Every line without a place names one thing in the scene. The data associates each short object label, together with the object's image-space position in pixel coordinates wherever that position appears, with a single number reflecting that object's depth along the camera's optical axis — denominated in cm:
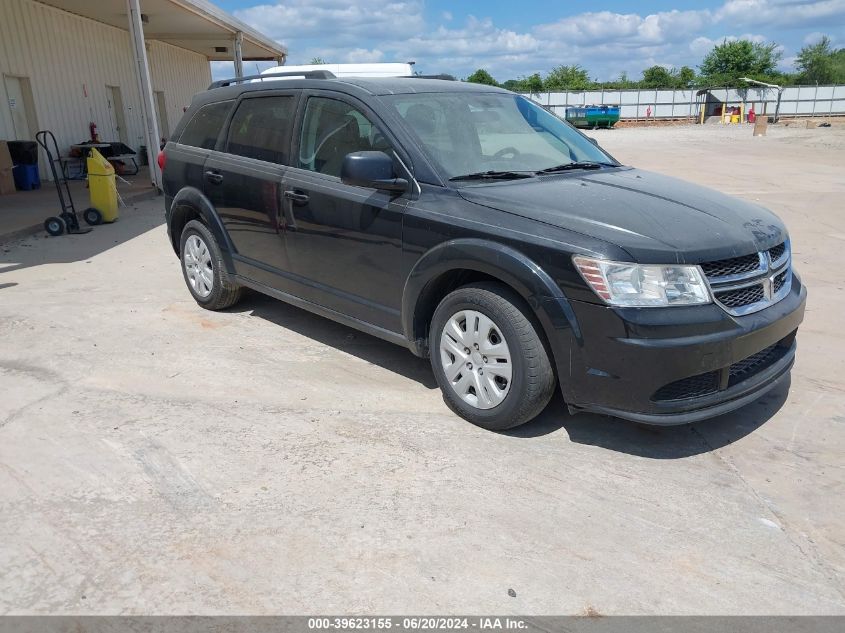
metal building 1480
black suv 322
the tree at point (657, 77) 7855
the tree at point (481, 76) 7312
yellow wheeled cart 1064
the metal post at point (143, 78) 1303
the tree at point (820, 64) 7612
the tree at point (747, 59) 7825
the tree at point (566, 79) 8281
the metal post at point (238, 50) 2028
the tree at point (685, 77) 7586
